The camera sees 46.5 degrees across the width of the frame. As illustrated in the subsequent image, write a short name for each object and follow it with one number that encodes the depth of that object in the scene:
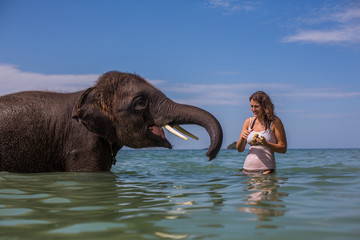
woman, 7.96
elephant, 7.69
